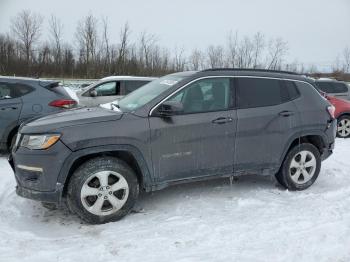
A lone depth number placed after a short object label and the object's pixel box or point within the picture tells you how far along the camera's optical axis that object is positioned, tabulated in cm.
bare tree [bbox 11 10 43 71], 5372
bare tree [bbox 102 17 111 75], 5289
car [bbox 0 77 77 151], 715
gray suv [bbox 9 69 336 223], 410
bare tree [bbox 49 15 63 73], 5405
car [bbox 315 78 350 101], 1269
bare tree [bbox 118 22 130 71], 5270
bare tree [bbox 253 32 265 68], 5330
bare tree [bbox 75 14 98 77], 5256
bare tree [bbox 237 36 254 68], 5288
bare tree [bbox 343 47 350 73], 5360
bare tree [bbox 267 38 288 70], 5128
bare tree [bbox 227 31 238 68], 5288
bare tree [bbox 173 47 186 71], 5669
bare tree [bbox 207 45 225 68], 5297
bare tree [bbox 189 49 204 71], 5500
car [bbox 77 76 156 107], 1204
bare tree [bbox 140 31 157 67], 5494
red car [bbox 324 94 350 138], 1097
